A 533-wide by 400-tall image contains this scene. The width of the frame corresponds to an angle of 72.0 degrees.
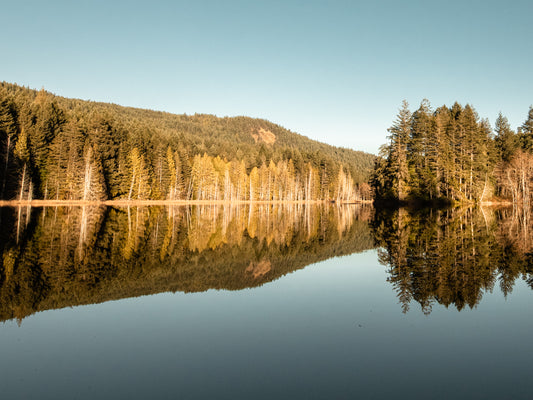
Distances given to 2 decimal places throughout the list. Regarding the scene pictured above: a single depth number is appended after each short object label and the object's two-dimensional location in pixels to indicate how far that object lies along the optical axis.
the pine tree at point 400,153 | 59.66
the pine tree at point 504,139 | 81.12
